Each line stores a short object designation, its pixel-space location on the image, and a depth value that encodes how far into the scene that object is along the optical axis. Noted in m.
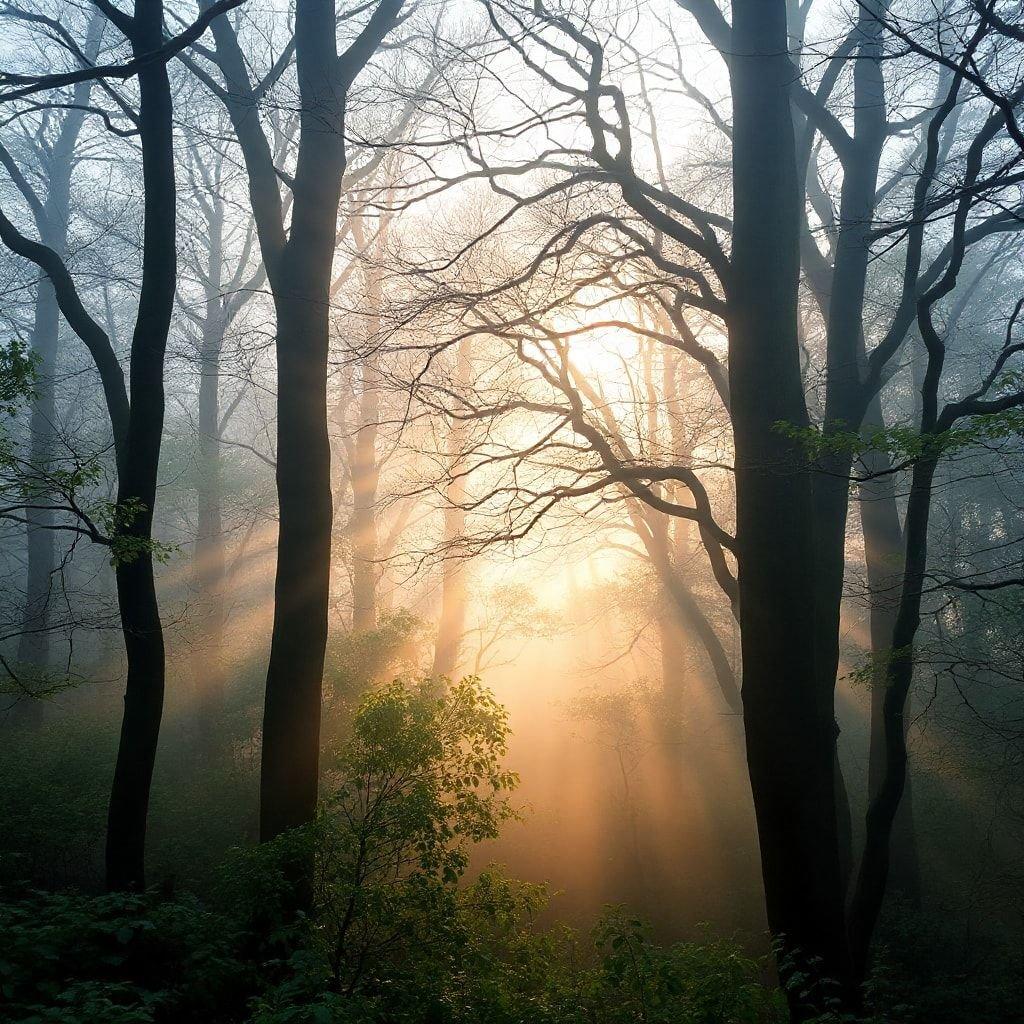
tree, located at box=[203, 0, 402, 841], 6.77
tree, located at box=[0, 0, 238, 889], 6.77
